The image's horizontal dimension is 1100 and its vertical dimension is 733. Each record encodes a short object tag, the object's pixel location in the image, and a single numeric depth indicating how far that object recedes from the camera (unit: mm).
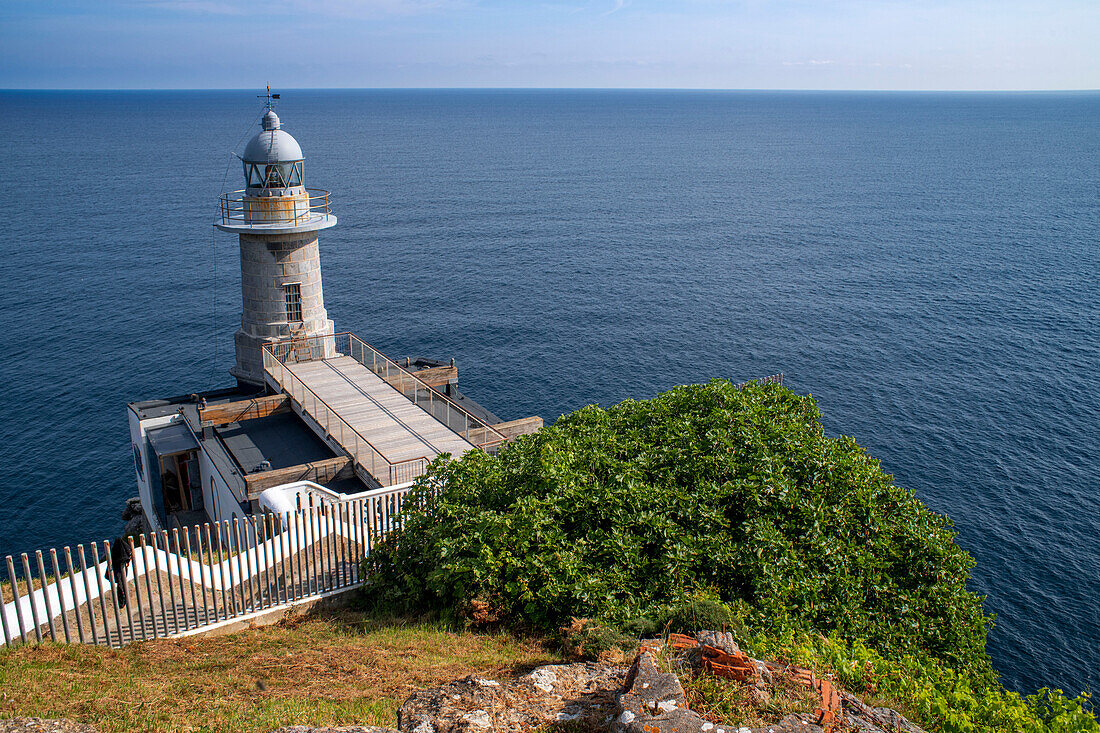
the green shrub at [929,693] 10469
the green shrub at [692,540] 14328
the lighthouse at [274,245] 35219
